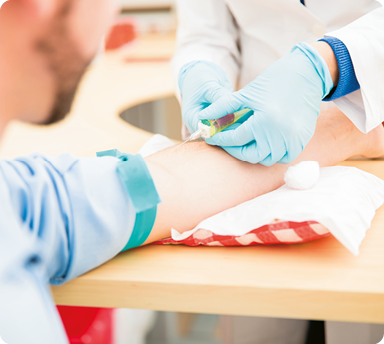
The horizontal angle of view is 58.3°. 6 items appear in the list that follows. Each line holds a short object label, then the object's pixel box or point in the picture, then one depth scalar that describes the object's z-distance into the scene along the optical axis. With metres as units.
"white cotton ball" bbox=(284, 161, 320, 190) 0.60
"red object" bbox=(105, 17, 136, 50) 2.82
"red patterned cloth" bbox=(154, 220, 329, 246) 0.52
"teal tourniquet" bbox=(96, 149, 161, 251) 0.53
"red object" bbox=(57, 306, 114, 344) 0.99
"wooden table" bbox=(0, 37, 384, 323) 0.47
